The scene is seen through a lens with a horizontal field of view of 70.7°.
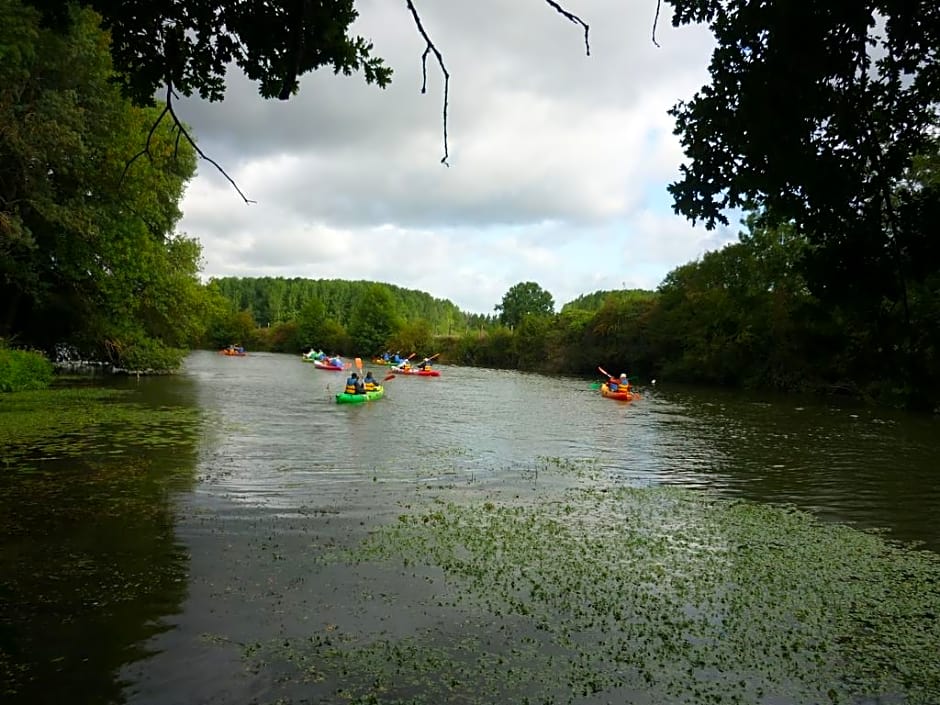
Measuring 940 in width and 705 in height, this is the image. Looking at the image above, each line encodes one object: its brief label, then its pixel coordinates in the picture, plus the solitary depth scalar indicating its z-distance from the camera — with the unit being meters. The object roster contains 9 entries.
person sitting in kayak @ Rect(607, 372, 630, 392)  36.34
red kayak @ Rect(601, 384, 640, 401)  35.06
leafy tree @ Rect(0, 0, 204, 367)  21.47
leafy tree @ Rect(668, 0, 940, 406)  4.20
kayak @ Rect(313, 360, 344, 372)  56.84
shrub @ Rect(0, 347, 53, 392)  24.05
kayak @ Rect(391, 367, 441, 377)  52.72
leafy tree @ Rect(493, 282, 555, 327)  120.50
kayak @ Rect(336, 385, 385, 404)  28.61
